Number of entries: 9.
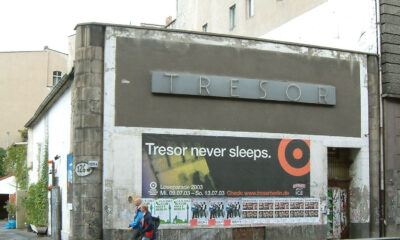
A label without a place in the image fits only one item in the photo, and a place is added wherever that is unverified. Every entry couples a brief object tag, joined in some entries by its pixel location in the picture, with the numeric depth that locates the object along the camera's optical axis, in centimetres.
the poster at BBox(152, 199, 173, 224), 1640
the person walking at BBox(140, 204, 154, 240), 1438
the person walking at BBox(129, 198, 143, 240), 1459
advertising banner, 1656
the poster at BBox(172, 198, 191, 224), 1659
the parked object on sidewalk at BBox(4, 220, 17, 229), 2909
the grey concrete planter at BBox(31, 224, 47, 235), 2261
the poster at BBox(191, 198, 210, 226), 1683
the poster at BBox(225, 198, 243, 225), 1722
